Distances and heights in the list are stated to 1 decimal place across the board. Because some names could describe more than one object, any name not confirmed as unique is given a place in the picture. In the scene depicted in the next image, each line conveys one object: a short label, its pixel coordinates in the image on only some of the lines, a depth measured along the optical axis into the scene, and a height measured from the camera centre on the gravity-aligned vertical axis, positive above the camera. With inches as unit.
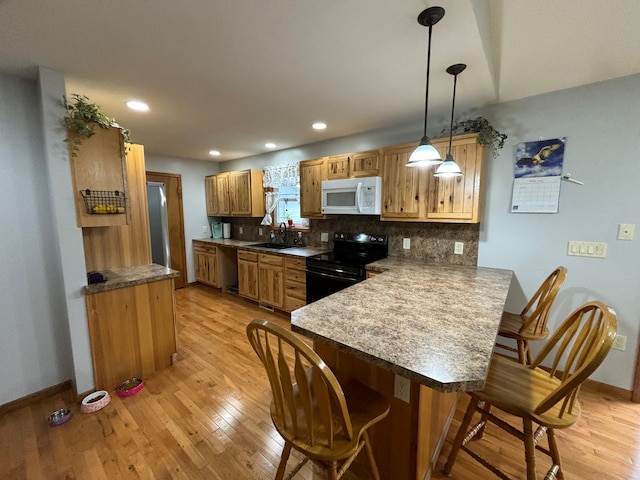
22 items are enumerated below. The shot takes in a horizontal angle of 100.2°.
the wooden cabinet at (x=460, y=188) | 93.3 +9.2
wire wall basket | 79.7 +3.6
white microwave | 114.2 +7.8
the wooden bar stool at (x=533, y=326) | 68.2 -31.4
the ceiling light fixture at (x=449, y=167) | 74.7 +13.0
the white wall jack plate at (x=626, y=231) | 77.8 -5.0
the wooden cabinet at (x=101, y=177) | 78.2 +10.8
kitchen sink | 166.2 -20.7
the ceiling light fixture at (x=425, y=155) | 65.3 +14.2
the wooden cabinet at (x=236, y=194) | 175.3 +13.5
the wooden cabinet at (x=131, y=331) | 82.4 -39.2
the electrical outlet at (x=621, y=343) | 81.1 -39.2
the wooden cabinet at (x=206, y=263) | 184.4 -36.0
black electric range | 113.4 -21.7
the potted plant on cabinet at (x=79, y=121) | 74.2 +25.8
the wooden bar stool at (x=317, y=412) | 35.8 -32.0
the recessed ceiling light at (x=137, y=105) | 92.9 +38.3
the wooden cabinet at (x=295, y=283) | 132.4 -35.5
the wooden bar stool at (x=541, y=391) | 40.0 -32.5
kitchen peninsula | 37.6 -20.8
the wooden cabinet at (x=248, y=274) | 156.6 -36.5
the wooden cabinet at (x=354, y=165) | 117.5 +22.4
